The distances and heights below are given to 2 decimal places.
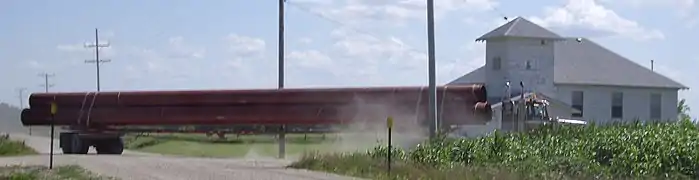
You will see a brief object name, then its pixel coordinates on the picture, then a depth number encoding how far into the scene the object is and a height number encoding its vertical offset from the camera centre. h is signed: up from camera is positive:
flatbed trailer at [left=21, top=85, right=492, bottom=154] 37.09 -1.11
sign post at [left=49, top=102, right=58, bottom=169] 27.46 -1.42
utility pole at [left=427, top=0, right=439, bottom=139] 31.41 +0.17
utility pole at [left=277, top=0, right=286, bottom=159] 41.66 +0.95
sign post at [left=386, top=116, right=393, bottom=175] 24.41 -1.48
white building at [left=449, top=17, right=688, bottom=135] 50.28 +0.00
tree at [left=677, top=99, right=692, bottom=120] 68.28 -1.78
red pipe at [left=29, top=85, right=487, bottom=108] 37.16 -0.71
